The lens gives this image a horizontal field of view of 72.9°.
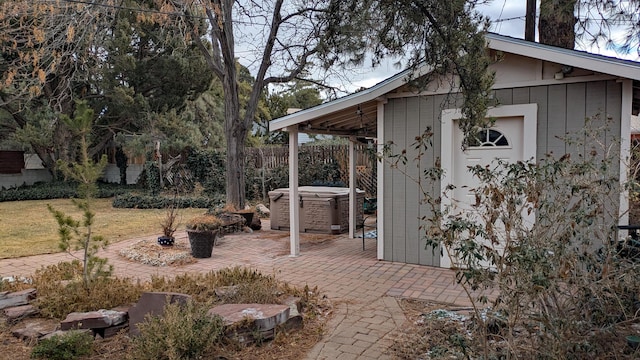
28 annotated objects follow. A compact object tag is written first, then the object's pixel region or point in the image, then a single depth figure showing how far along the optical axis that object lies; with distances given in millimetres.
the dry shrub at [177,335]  2871
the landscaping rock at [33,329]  3438
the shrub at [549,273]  2262
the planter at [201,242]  6477
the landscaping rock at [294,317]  3616
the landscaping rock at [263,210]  11281
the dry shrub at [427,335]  2906
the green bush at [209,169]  14344
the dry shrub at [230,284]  3984
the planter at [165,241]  6926
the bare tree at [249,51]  9086
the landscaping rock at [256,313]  3410
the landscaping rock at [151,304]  3453
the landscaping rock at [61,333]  3178
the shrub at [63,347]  3045
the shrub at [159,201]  12719
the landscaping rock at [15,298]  4016
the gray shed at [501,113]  4668
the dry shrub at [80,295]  3805
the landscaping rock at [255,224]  9117
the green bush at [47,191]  14922
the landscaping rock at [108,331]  3498
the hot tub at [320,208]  8500
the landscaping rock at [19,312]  3768
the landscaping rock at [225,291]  4078
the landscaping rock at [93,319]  3389
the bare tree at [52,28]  6312
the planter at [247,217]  9016
